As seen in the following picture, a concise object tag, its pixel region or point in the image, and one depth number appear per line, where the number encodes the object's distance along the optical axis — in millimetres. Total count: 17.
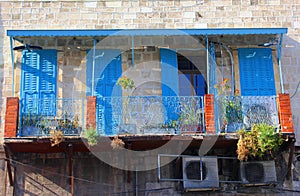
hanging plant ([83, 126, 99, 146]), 12523
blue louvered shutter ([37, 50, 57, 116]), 13597
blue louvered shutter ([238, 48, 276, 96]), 14047
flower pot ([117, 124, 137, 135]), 13094
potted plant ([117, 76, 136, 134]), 13125
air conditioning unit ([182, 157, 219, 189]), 13102
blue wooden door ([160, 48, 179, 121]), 13930
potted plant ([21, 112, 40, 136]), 13016
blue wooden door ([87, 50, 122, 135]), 13423
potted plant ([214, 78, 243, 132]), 13180
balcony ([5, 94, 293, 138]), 13008
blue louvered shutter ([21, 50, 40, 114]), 13562
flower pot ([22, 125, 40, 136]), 13005
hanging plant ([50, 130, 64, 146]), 12555
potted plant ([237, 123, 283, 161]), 12602
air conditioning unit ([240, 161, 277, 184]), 13250
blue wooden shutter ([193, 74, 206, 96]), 14445
